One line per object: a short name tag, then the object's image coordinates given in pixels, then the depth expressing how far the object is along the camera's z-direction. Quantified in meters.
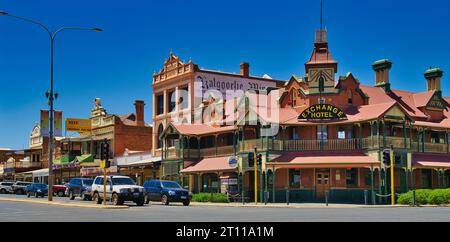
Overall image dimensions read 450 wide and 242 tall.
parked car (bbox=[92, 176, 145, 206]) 35.06
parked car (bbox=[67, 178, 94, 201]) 46.03
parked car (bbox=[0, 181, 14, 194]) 69.94
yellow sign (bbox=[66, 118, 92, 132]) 69.70
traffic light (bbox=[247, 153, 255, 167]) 40.57
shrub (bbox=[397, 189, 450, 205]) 38.93
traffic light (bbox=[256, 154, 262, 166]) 40.25
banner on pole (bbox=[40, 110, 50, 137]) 45.22
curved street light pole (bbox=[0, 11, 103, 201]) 40.56
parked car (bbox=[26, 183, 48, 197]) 56.47
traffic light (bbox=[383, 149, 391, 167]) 38.09
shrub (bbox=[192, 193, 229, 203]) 44.92
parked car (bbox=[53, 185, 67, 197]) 60.28
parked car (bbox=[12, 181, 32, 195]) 67.50
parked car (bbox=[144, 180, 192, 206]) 39.62
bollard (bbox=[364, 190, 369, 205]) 40.61
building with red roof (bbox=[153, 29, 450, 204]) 44.56
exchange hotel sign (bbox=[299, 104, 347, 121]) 45.56
